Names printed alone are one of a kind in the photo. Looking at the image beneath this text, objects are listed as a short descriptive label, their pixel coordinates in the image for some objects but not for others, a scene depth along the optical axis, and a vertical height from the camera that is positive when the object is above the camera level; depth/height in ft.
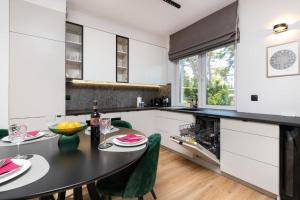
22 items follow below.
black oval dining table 2.04 -1.13
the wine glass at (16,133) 3.38 -0.71
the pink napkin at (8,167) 2.36 -1.04
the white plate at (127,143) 3.79 -1.05
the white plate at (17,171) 2.23 -1.09
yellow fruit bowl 3.52 -0.63
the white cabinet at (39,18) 6.57 +3.60
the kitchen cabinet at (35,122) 6.61 -0.93
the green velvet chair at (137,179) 3.71 -1.98
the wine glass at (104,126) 3.91 -0.70
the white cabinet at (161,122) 9.21 -1.43
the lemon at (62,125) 3.54 -0.57
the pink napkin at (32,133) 4.49 -0.98
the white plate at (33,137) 4.15 -1.01
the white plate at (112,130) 5.10 -1.04
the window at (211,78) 8.93 +1.40
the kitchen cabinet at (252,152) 5.39 -1.97
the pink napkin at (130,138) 4.02 -1.00
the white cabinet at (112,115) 8.97 -0.87
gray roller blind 8.20 +3.98
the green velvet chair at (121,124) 6.74 -1.03
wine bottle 4.12 -0.71
